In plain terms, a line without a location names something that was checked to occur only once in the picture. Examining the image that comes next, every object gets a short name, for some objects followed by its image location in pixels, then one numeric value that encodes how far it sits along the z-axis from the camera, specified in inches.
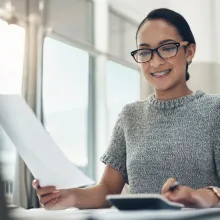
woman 38.3
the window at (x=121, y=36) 125.5
